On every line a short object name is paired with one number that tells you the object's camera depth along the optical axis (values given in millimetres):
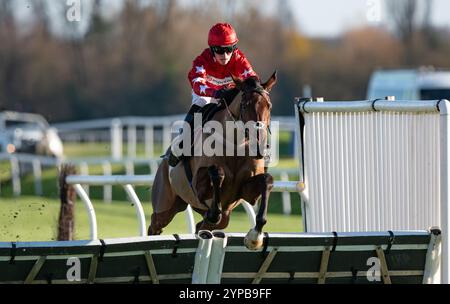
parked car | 42625
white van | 34375
